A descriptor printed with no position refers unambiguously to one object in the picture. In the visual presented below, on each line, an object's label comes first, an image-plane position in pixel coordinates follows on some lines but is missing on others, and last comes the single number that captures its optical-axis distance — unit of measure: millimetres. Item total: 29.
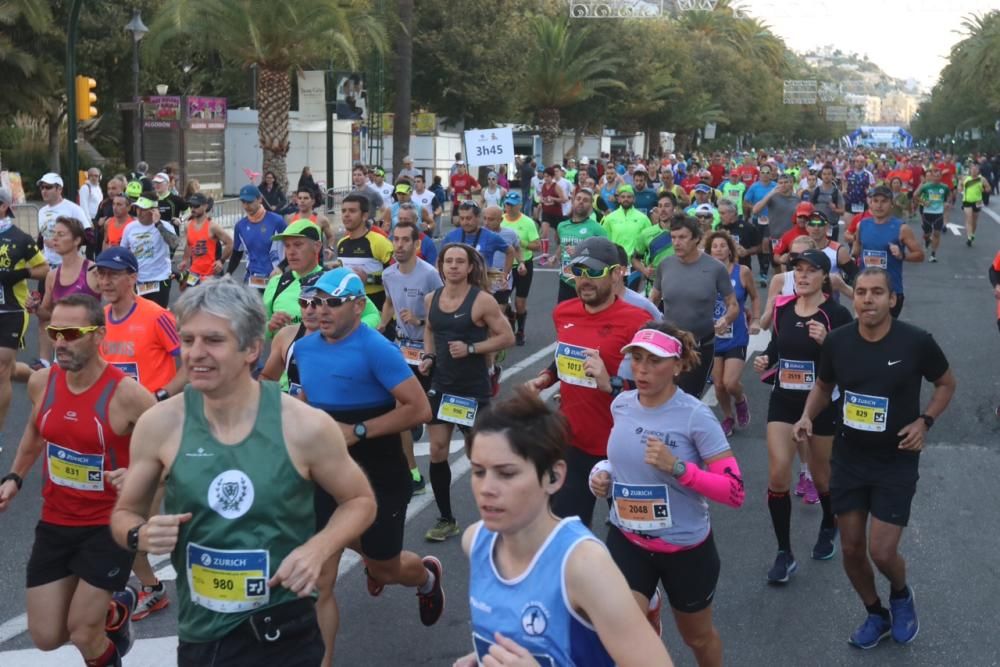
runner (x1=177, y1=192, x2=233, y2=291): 13430
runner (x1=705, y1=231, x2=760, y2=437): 10102
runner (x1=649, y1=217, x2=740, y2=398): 8930
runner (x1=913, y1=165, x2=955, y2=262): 25281
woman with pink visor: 5004
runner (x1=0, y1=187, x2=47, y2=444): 9961
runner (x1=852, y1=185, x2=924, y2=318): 12258
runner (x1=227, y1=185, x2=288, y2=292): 13133
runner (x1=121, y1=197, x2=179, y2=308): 12766
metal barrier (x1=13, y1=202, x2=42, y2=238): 24734
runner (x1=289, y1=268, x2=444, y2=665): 5695
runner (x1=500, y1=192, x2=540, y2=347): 15117
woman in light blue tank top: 2953
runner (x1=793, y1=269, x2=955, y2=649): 6027
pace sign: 27188
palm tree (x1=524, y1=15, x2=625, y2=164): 48500
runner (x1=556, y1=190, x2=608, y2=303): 13383
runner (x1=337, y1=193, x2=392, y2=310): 10906
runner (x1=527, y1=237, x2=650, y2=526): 6113
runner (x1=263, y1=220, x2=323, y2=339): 7711
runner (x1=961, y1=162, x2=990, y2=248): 27969
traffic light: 21531
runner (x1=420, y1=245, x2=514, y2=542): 7738
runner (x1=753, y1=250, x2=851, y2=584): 7375
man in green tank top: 3658
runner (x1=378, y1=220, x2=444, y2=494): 9180
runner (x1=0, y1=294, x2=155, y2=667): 5059
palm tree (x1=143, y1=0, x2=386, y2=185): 29031
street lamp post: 26427
